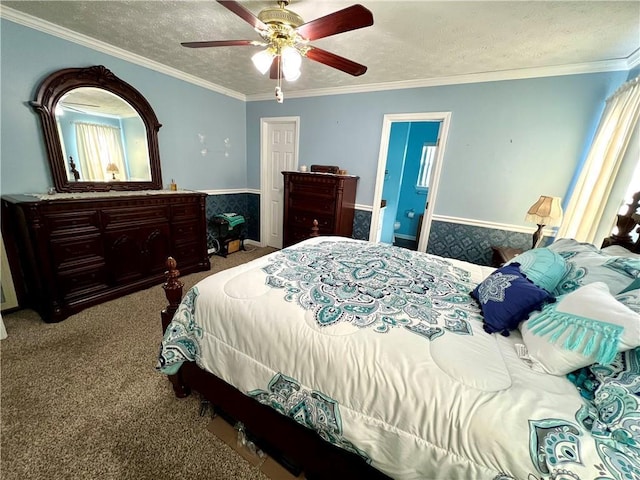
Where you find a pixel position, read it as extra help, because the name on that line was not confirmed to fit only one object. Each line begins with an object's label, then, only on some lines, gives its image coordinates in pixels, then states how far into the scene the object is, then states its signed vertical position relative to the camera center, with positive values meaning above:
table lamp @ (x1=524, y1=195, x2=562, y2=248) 2.11 -0.19
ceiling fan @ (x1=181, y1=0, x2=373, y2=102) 1.19 +0.76
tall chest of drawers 3.11 -0.39
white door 3.77 +0.10
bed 0.67 -0.62
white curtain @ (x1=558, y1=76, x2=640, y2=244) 1.83 +0.24
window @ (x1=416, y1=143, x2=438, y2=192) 4.94 +0.30
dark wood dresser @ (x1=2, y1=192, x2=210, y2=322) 1.98 -0.79
